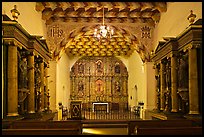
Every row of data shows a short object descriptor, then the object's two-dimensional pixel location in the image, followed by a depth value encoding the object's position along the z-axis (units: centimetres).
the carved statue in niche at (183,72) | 552
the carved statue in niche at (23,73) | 521
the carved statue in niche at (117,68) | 1703
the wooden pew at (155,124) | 461
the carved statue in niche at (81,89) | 1680
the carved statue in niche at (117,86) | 1700
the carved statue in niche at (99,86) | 1698
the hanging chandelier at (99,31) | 976
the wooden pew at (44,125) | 430
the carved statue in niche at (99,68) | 1712
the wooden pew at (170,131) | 362
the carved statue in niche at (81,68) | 1693
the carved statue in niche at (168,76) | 644
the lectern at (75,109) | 916
